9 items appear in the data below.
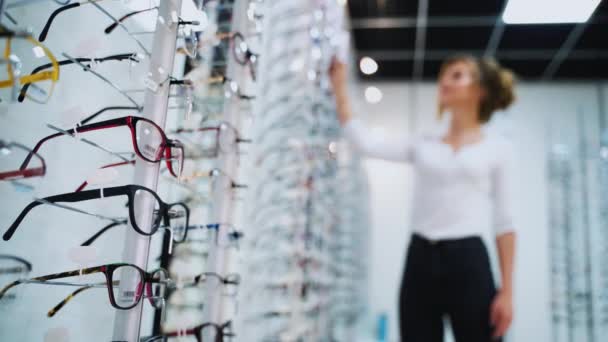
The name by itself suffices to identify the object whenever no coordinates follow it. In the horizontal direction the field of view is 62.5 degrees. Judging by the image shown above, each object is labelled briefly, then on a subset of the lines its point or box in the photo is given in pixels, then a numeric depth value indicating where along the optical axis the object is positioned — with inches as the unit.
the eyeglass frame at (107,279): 29.4
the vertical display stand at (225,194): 48.3
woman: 67.7
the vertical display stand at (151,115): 33.5
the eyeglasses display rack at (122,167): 31.8
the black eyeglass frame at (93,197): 31.0
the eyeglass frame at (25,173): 28.6
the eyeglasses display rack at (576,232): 153.4
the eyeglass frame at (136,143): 32.0
